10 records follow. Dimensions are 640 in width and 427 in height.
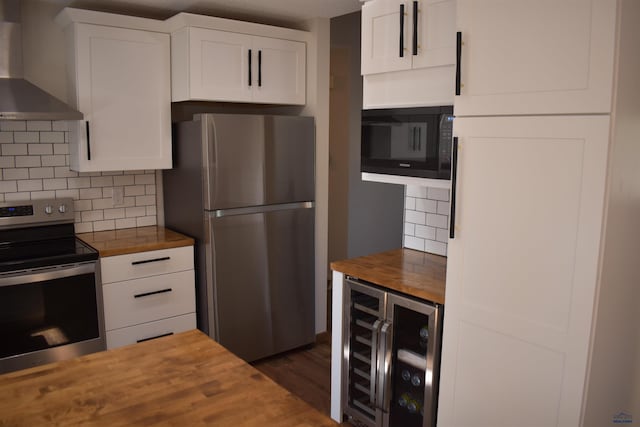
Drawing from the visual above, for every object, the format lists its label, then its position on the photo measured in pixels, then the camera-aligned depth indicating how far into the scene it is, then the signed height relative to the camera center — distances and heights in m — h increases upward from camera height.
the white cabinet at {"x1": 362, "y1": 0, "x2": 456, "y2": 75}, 2.32 +0.47
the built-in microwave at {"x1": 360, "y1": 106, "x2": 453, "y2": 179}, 2.36 -0.02
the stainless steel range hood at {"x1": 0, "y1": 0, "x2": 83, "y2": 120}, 2.85 +0.25
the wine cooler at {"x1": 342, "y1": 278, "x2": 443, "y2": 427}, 2.34 -1.02
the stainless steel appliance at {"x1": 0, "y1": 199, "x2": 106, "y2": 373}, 2.84 -0.88
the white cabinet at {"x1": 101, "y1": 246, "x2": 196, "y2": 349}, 3.16 -0.96
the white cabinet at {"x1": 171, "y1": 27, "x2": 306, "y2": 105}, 3.33 +0.44
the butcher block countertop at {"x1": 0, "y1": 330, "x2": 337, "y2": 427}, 1.28 -0.66
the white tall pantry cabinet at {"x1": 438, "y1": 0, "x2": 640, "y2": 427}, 1.72 -0.27
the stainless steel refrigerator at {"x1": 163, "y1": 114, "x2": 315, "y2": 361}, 3.33 -0.54
